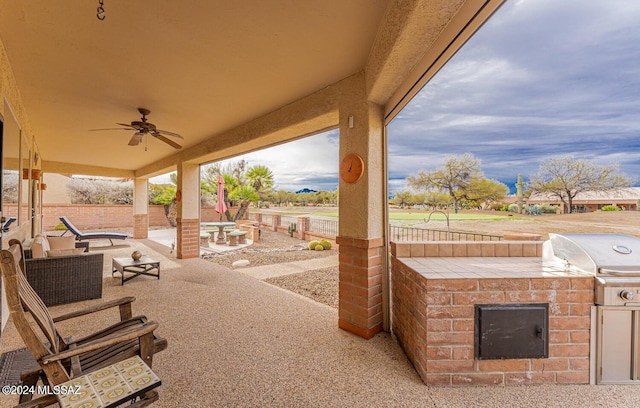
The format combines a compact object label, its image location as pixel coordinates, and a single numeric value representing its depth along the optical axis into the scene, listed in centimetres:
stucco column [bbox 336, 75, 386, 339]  272
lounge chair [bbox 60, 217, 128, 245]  784
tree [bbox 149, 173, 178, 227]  1492
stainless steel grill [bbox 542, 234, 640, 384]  180
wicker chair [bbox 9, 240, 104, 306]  351
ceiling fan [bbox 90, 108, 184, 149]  372
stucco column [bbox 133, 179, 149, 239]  1009
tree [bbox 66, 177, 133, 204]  1538
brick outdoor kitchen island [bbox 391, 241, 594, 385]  187
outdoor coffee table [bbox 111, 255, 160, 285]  458
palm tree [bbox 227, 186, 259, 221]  1372
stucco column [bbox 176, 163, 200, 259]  645
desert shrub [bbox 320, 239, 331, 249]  843
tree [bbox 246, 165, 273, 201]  1402
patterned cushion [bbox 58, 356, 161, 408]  123
